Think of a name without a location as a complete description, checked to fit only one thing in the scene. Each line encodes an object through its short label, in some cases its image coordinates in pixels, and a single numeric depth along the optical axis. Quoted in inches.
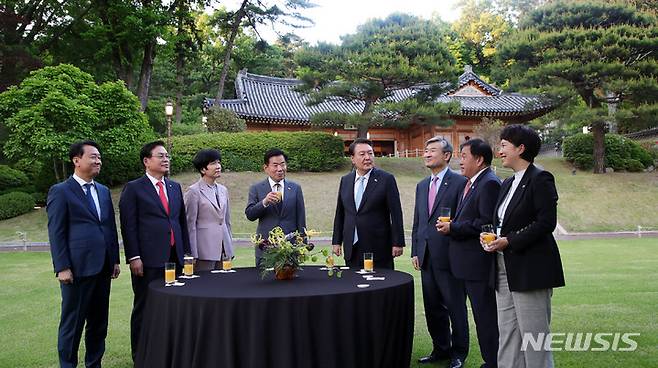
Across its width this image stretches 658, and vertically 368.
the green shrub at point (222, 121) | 812.0
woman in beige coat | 174.4
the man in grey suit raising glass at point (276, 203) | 173.6
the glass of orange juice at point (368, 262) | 148.9
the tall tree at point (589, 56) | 700.0
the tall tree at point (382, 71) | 727.1
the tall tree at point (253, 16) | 928.3
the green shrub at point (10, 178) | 713.6
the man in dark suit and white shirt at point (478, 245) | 136.0
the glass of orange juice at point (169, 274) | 131.2
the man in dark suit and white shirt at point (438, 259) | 150.6
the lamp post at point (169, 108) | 563.2
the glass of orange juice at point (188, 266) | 144.5
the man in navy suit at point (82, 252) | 143.8
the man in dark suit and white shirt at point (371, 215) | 171.9
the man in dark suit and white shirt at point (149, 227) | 155.0
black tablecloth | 107.7
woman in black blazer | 113.1
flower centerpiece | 131.1
